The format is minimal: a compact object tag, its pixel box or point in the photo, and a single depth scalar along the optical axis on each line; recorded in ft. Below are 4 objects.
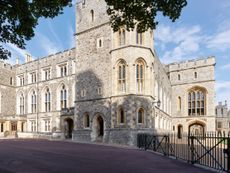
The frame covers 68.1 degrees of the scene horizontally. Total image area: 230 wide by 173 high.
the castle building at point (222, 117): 131.39
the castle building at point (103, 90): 47.87
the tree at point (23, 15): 18.81
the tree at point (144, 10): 17.98
